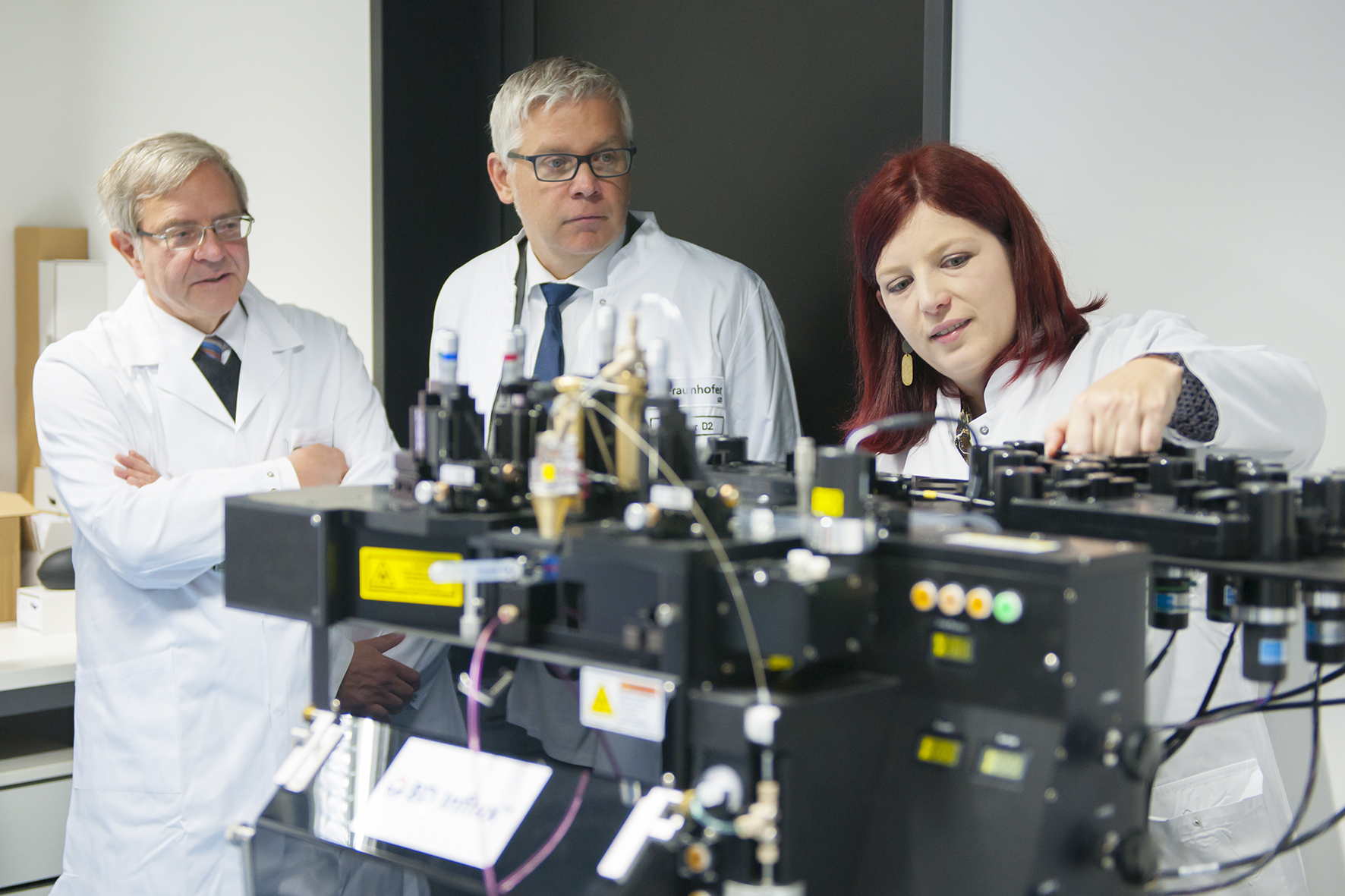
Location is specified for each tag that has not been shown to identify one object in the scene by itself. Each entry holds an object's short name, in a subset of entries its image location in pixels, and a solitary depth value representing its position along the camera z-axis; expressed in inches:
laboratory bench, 95.4
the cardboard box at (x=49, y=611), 107.0
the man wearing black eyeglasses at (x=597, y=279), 86.6
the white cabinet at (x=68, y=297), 169.6
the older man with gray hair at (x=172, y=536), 77.7
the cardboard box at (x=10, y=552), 116.6
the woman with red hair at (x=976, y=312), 69.7
